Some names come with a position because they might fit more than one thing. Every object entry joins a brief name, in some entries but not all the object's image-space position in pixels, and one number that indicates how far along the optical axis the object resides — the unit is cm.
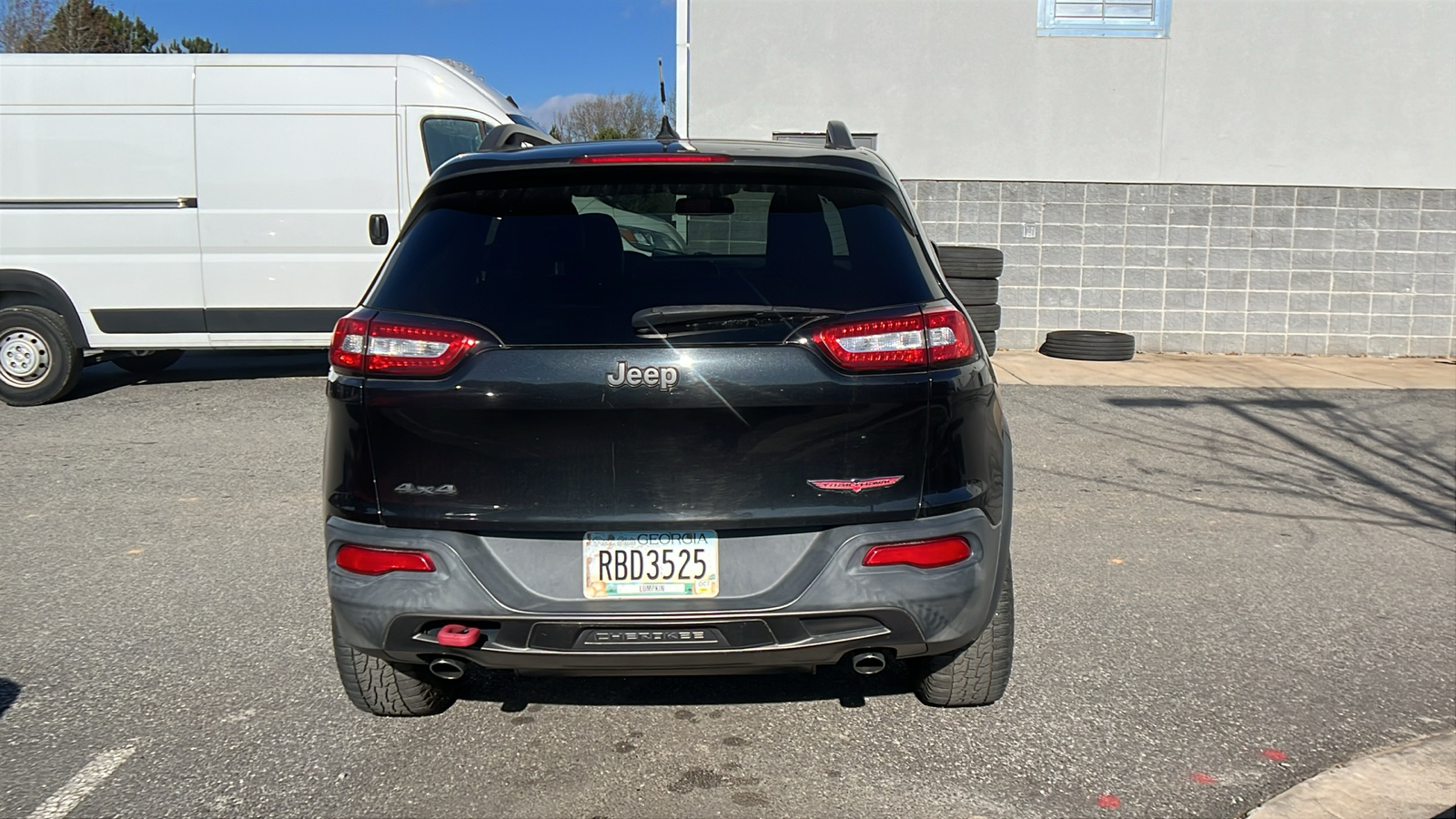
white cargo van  898
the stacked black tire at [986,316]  964
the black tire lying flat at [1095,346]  1166
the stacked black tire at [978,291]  1015
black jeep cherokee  276
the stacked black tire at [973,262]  1055
